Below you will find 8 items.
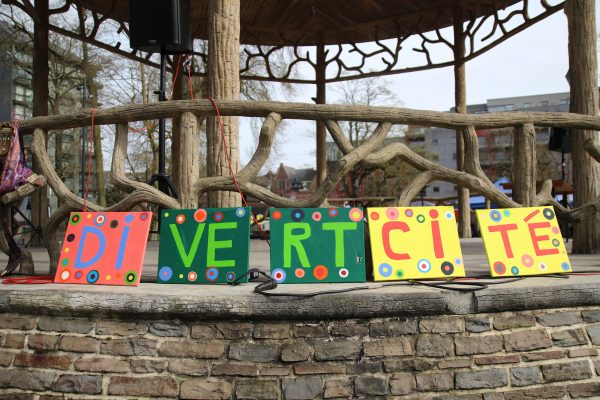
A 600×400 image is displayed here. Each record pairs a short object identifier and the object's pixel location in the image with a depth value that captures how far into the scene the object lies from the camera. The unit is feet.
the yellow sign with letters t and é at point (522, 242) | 11.28
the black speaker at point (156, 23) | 14.44
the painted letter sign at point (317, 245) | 10.68
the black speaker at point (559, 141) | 24.98
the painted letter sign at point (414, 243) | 10.85
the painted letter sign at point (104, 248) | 10.77
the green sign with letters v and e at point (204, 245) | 10.77
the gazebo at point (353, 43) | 13.24
